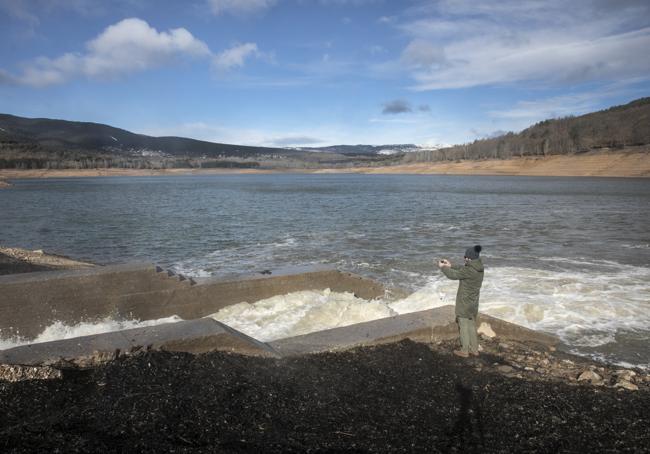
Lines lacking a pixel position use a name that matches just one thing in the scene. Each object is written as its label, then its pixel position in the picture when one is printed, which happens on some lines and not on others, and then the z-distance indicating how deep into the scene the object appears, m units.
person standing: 7.19
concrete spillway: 6.52
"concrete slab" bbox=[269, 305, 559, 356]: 7.17
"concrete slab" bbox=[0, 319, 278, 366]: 6.07
